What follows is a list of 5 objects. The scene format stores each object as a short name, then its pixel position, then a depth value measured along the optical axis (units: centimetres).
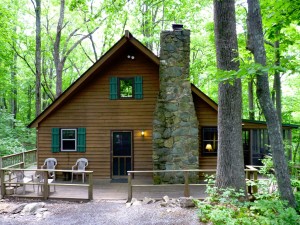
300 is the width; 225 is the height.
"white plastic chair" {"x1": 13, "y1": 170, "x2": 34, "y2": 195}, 888
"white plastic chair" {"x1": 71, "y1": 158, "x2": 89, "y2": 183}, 1094
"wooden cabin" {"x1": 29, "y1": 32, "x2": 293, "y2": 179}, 1126
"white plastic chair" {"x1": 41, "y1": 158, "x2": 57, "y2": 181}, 1098
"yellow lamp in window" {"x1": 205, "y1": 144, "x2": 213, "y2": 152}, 1092
